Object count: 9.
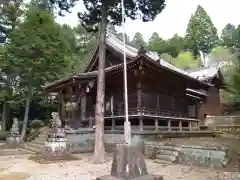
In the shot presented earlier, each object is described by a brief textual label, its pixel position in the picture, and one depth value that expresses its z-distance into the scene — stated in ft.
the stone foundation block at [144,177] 17.54
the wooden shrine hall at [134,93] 40.32
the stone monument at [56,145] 32.24
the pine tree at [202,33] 141.86
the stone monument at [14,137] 49.81
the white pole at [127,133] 19.10
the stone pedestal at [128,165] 17.57
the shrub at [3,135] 58.85
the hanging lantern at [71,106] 51.15
